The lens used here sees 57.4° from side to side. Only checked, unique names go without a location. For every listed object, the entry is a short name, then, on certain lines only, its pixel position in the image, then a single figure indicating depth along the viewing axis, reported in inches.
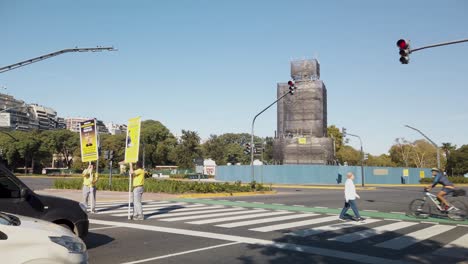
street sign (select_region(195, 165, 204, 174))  1396.7
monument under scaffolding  2356.1
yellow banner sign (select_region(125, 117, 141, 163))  527.5
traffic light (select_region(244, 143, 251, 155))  1351.6
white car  157.5
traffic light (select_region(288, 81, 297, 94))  914.4
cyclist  529.0
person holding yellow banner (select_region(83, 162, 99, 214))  579.2
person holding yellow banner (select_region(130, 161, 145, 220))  489.4
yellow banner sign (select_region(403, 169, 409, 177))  2252.7
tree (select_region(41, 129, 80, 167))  4051.7
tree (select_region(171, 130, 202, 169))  3619.6
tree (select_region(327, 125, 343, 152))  3827.0
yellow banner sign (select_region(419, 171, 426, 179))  2363.2
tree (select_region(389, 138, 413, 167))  3927.2
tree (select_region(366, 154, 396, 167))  3816.9
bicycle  526.9
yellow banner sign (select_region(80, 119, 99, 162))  609.3
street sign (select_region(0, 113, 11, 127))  1018.7
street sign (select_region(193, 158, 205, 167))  1422.2
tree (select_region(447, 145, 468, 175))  3415.4
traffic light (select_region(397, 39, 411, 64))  573.9
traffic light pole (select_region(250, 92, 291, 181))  1132.2
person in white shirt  515.2
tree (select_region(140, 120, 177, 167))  4256.9
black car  285.9
